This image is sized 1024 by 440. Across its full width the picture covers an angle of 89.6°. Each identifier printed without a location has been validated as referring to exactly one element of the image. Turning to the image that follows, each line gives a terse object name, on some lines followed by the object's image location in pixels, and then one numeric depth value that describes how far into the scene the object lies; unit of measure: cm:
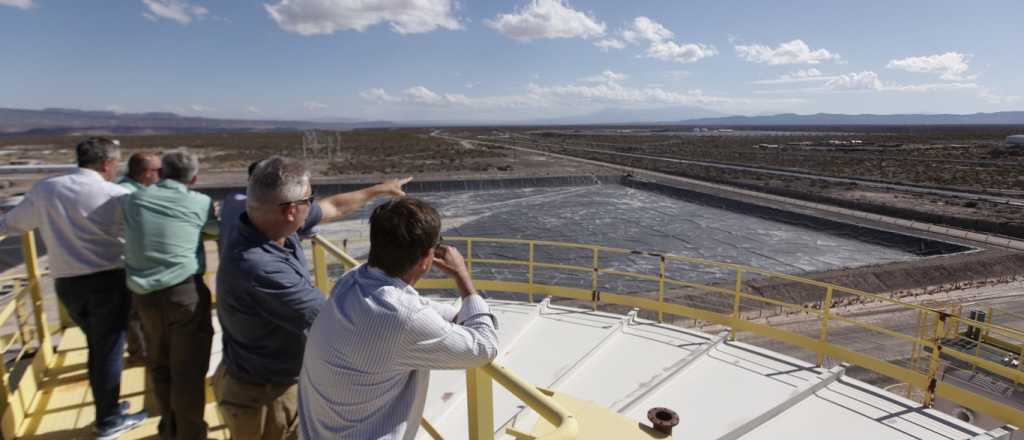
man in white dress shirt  335
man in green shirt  310
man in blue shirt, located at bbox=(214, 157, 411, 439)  232
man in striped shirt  168
